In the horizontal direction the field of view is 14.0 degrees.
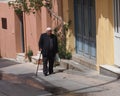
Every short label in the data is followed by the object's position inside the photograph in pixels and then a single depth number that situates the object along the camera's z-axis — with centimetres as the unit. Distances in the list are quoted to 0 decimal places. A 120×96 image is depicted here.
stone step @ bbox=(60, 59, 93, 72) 1722
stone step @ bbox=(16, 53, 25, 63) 2493
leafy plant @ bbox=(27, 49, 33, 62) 2352
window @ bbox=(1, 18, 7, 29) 2769
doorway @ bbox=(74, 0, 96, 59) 1761
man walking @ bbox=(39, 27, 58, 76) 1709
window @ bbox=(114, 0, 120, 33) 1530
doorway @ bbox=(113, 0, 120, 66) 1533
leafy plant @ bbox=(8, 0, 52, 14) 2006
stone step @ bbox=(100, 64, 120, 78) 1478
